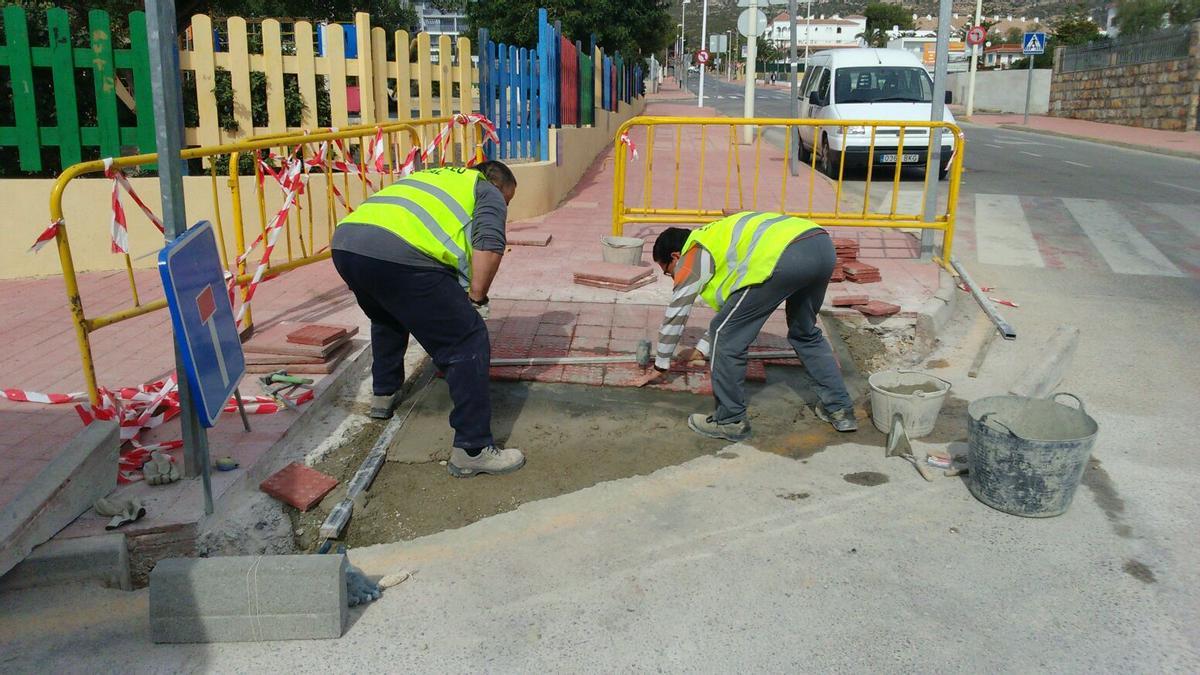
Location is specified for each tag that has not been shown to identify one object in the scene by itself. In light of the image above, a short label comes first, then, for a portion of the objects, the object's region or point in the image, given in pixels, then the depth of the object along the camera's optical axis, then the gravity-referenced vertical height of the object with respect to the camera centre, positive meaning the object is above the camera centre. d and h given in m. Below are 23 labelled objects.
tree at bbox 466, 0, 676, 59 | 26.91 +2.32
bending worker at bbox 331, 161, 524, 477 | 4.00 -0.72
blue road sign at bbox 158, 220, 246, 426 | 3.26 -0.83
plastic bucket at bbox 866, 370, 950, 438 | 4.72 -1.49
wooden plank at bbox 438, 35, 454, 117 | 10.02 +0.21
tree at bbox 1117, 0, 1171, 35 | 40.66 +4.05
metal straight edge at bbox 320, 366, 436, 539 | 3.77 -1.67
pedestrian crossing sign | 27.72 +1.82
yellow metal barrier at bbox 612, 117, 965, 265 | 8.26 -1.00
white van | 14.46 +0.05
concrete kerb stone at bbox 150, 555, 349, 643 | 3.01 -1.59
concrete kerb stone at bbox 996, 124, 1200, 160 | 20.08 -0.90
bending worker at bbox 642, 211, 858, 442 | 4.46 -0.91
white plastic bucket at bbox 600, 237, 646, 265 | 8.05 -1.27
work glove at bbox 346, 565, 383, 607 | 3.24 -1.68
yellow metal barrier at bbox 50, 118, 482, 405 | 3.97 -0.53
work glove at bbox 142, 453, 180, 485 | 3.81 -1.51
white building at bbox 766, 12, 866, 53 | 135.38 +10.93
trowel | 4.58 -1.63
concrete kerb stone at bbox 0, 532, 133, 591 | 3.34 -1.66
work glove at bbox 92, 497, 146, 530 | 3.51 -1.54
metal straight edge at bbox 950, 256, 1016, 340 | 6.02 -1.42
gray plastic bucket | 3.78 -1.42
